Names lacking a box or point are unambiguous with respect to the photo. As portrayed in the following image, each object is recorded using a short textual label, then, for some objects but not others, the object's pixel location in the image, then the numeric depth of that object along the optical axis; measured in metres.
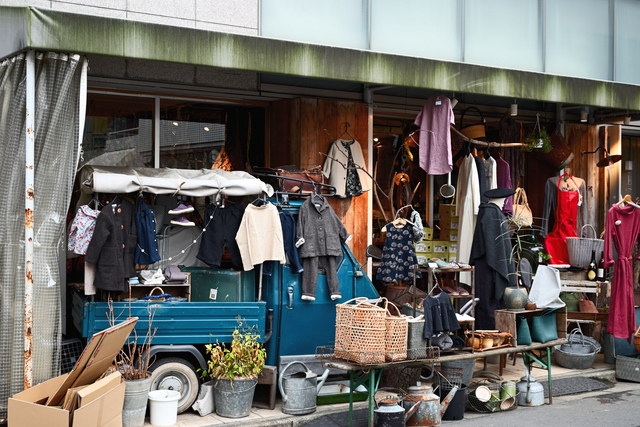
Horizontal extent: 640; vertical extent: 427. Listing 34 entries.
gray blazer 8.40
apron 11.77
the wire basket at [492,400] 8.47
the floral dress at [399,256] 9.35
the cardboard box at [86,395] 5.49
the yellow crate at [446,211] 11.89
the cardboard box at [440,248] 11.89
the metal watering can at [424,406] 7.70
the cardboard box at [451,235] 11.98
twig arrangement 7.25
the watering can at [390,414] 7.31
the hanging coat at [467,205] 11.02
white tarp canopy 7.59
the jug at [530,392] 8.87
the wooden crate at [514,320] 8.69
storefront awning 6.89
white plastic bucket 7.30
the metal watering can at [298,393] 7.81
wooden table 7.32
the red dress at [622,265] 10.32
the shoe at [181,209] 8.09
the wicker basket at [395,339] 7.43
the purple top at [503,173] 11.63
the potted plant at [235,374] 7.59
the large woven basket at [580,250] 11.30
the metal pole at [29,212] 6.80
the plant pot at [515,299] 8.78
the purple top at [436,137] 10.03
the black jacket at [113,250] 7.35
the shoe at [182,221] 8.15
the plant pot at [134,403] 7.09
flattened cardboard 5.85
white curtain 6.90
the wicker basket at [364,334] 7.30
